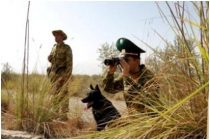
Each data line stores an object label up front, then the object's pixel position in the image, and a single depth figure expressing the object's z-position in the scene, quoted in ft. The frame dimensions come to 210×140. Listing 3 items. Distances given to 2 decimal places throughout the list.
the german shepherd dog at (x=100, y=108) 7.77
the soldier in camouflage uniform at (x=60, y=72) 9.67
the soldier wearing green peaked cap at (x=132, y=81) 6.97
